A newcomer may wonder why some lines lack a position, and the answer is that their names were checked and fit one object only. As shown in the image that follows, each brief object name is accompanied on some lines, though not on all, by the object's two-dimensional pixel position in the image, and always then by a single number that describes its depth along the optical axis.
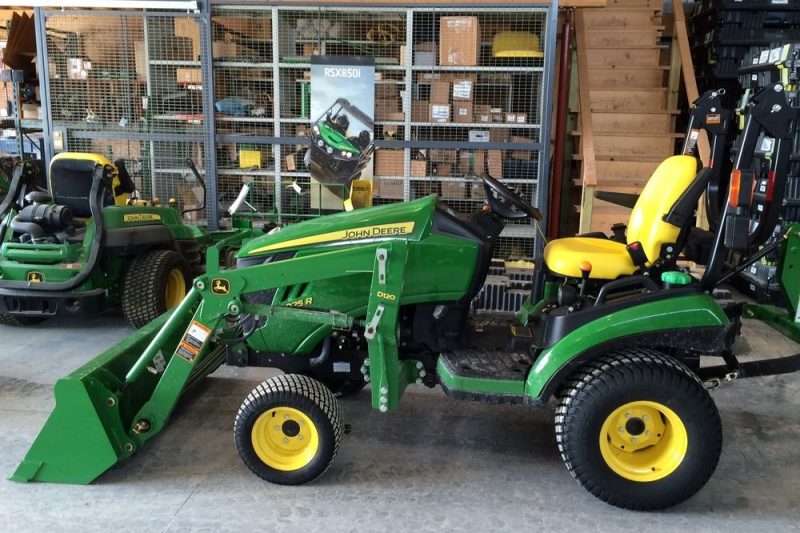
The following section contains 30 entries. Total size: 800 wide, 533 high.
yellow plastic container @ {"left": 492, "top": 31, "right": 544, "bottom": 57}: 6.67
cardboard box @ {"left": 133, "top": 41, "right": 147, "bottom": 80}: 7.02
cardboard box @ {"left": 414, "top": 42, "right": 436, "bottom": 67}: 6.80
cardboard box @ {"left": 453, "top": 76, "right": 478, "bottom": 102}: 6.79
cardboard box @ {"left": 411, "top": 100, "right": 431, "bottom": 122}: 6.90
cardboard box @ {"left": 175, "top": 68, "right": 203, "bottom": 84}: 7.02
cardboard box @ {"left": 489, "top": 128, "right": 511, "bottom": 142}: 7.02
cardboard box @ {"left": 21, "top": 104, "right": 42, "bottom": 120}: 8.51
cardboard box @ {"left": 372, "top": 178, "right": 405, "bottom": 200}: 7.05
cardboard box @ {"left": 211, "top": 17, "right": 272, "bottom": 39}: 6.96
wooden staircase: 7.00
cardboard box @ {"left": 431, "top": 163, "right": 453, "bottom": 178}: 6.97
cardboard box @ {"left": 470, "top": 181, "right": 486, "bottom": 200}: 6.95
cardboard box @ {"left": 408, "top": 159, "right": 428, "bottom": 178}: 6.96
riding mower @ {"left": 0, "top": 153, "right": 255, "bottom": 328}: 4.68
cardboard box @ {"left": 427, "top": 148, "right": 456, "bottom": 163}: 6.95
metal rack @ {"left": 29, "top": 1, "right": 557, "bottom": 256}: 6.82
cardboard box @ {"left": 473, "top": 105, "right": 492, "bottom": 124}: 6.89
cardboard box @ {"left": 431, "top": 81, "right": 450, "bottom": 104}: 6.80
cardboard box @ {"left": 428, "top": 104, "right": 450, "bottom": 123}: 6.82
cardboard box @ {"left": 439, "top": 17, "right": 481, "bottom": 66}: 6.61
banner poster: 6.70
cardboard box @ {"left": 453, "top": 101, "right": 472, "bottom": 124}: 6.86
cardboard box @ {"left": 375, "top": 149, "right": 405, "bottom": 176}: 6.96
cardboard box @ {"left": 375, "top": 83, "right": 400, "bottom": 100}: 6.95
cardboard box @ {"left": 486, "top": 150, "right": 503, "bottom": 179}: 6.88
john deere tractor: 2.67
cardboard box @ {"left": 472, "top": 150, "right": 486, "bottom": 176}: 6.91
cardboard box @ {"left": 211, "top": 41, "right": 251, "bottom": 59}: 6.83
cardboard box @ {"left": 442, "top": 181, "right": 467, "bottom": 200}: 7.05
